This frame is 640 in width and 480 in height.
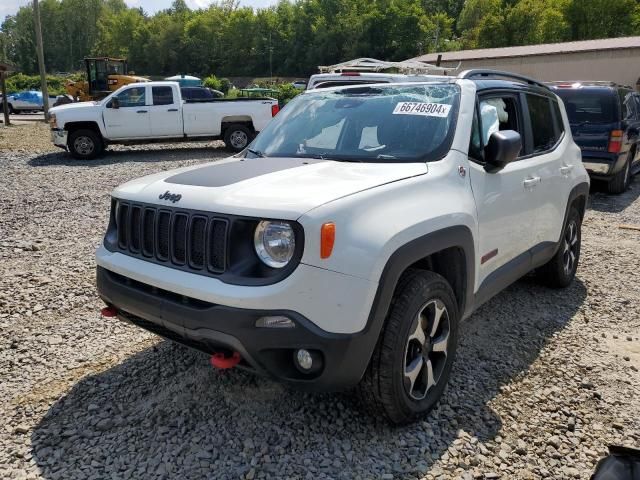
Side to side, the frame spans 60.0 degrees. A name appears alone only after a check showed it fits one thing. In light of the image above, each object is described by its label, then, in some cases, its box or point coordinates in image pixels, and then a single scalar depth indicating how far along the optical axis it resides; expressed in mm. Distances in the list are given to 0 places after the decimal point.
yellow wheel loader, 26078
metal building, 29048
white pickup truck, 13711
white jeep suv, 2410
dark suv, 8977
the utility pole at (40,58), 26484
